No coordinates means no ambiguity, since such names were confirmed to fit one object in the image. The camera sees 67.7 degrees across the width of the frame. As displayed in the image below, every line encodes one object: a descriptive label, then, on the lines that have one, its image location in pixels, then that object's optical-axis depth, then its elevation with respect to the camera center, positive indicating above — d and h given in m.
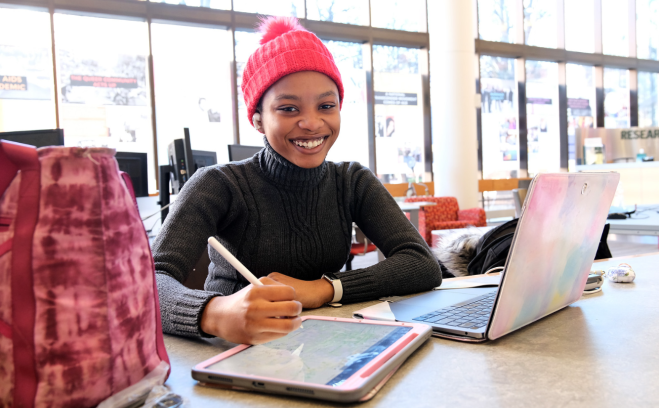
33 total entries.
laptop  0.63 -0.13
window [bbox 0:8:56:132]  5.64 +1.40
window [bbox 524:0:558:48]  9.11 +2.81
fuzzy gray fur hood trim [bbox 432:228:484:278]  1.61 -0.27
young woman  1.05 -0.06
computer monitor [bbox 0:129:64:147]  1.88 +0.21
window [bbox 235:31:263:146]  6.94 +1.77
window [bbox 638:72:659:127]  10.48 +1.50
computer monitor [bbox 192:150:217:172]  2.80 +0.16
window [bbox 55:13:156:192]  5.96 +1.33
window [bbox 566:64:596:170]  9.62 +1.40
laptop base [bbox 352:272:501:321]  0.83 -0.24
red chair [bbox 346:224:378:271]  3.72 -0.51
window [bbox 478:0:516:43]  8.73 +2.77
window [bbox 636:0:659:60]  10.18 +2.95
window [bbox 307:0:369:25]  7.54 +2.65
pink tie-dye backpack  0.42 -0.08
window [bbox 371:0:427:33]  8.03 +2.72
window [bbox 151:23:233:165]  6.49 +1.37
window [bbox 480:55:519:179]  8.84 +1.01
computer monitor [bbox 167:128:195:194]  2.51 +0.13
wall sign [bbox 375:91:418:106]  8.09 +1.33
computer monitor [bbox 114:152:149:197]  2.79 +0.11
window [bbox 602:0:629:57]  9.91 +2.91
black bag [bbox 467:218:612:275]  1.38 -0.22
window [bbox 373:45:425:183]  8.09 +1.06
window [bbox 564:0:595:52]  9.52 +2.86
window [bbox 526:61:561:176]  9.21 +1.06
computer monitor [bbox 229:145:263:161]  2.61 +0.17
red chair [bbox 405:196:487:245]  5.24 -0.46
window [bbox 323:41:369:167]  7.80 +1.17
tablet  0.50 -0.21
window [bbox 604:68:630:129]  10.05 +1.48
